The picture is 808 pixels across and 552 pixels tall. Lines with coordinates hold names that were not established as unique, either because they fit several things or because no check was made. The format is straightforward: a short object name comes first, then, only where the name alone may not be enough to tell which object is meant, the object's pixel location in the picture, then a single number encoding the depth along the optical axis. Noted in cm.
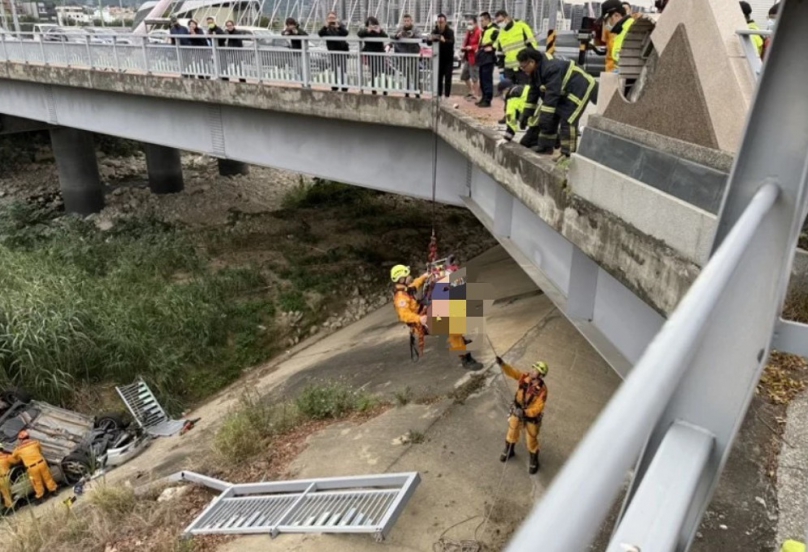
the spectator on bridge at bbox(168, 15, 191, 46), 1530
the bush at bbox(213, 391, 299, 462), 857
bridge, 122
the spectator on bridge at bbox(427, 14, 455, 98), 979
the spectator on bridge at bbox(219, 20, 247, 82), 1284
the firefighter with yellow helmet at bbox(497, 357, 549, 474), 662
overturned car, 1008
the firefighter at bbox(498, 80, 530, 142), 737
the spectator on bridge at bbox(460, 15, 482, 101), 1140
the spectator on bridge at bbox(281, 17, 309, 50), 1322
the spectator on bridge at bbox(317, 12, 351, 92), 1129
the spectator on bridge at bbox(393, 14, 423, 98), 1038
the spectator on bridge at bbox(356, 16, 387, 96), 1075
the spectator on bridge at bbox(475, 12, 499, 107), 1023
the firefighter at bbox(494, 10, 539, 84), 948
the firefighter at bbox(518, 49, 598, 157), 666
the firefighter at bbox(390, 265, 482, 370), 716
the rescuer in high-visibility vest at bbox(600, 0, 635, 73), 743
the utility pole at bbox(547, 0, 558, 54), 2126
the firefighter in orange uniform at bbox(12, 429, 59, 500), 950
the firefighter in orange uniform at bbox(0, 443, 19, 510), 930
